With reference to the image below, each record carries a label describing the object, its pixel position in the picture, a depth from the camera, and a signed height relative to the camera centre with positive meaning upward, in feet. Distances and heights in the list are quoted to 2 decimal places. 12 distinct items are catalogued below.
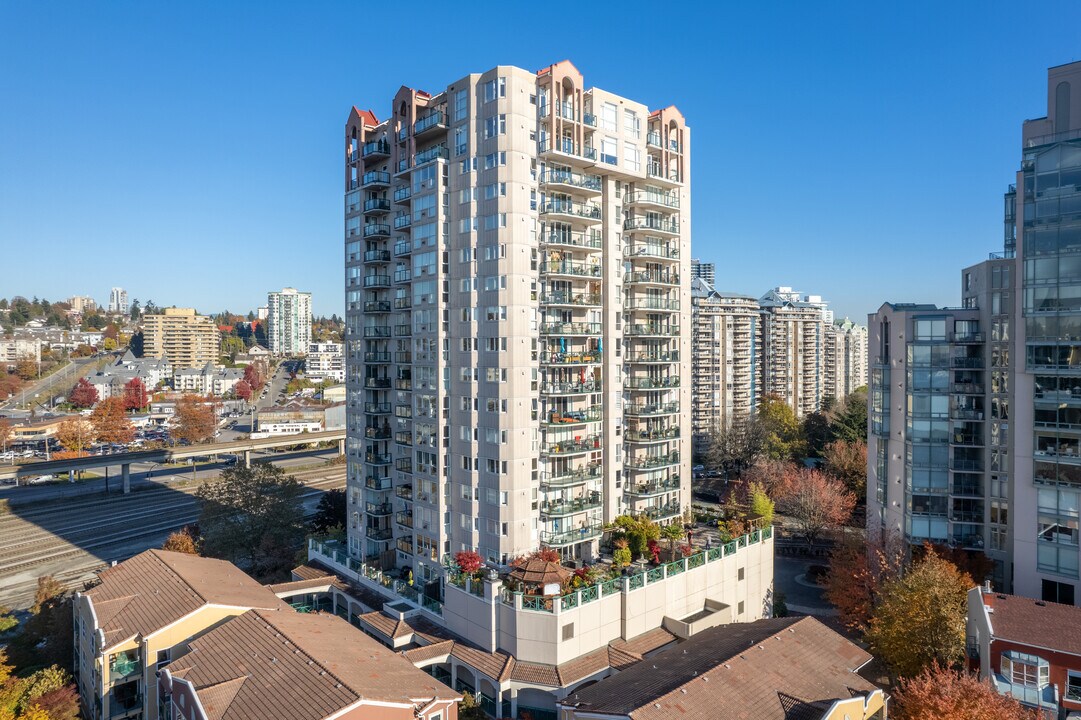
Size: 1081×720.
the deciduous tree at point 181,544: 156.76 -47.93
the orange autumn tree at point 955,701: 71.16 -41.00
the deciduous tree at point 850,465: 206.80 -37.48
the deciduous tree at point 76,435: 336.08 -42.94
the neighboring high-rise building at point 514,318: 113.91 +7.72
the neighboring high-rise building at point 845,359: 401.90 -3.55
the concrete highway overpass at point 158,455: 254.68 -45.14
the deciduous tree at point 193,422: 374.43 -41.33
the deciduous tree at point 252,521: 163.43 -44.11
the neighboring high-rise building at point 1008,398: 111.96 -8.83
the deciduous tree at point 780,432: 247.91 -32.61
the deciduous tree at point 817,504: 178.29 -44.21
